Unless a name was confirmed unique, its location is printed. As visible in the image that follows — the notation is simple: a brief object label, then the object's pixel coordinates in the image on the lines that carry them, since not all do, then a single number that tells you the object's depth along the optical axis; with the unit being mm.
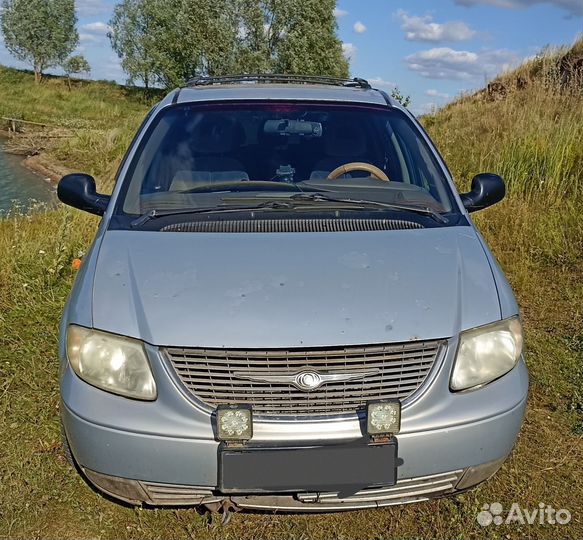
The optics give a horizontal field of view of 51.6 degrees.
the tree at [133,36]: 44406
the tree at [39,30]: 48062
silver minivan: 1944
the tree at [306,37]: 35062
